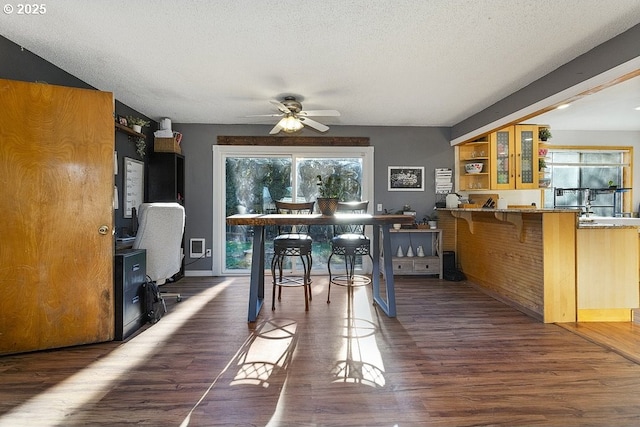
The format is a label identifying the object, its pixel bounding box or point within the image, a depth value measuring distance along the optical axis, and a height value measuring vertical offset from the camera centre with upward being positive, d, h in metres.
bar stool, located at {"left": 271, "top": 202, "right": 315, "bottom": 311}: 3.27 -0.27
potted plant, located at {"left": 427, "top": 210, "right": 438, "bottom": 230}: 4.91 -0.05
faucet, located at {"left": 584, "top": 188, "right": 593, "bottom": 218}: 5.35 +0.25
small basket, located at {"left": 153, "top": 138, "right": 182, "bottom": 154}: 4.54 +1.01
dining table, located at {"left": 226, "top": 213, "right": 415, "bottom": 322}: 2.79 -0.07
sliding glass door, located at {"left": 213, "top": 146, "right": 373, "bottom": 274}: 5.05 +0.56
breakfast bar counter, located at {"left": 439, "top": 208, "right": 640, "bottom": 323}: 2.94 -0.48
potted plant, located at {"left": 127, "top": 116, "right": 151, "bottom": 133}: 3.98 +1.17
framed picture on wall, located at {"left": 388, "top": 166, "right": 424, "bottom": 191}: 5.14 +0.61
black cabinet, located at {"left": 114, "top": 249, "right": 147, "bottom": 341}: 2.54 -0.59
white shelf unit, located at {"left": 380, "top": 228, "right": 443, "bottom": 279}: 4.77 -0.52
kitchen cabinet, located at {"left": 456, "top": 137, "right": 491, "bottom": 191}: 4.92 +0.85
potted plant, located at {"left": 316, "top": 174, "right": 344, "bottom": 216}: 2.95 +0.15
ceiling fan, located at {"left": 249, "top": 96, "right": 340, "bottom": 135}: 3.50 +1.12
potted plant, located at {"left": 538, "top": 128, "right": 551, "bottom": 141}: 4.79 +1.22
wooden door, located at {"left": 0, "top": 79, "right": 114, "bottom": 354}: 2.23 +0.01
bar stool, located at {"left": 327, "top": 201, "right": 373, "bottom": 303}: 3.17 -0.28
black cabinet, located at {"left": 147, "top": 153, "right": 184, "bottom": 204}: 4.55 +0.56
